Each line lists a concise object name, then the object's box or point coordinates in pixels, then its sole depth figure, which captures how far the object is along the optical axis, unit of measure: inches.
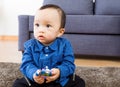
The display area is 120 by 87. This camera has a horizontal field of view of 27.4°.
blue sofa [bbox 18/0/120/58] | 93.7
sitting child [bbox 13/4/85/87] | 40.9
